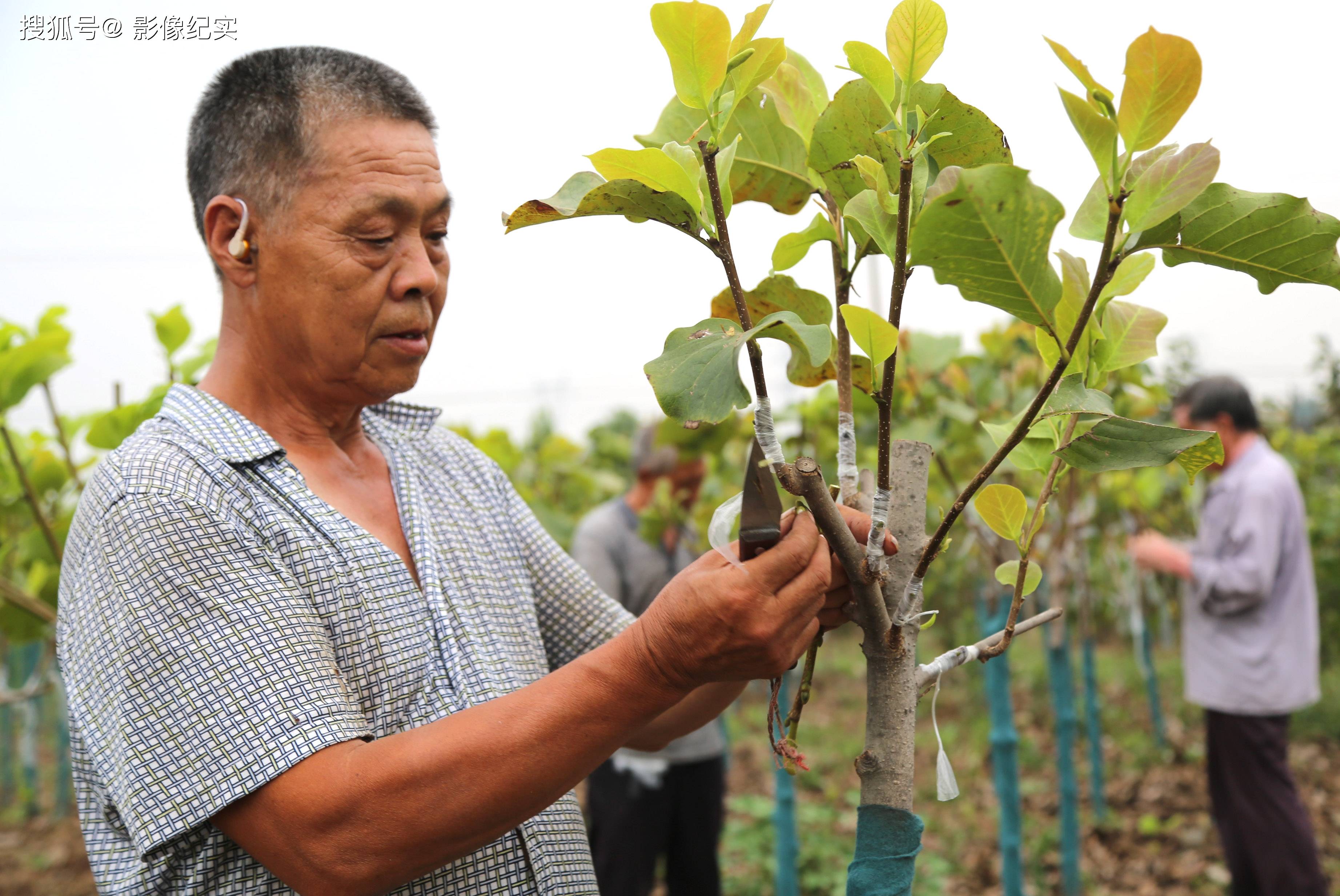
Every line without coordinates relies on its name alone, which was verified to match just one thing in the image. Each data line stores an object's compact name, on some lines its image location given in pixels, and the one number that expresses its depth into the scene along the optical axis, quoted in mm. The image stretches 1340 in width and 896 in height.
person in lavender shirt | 3242
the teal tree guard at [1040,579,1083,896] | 3760
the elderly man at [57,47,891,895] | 954
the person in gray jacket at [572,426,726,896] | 3441
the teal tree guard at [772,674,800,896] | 3424
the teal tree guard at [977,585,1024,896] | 3150
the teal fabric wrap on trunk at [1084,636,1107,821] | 4809
